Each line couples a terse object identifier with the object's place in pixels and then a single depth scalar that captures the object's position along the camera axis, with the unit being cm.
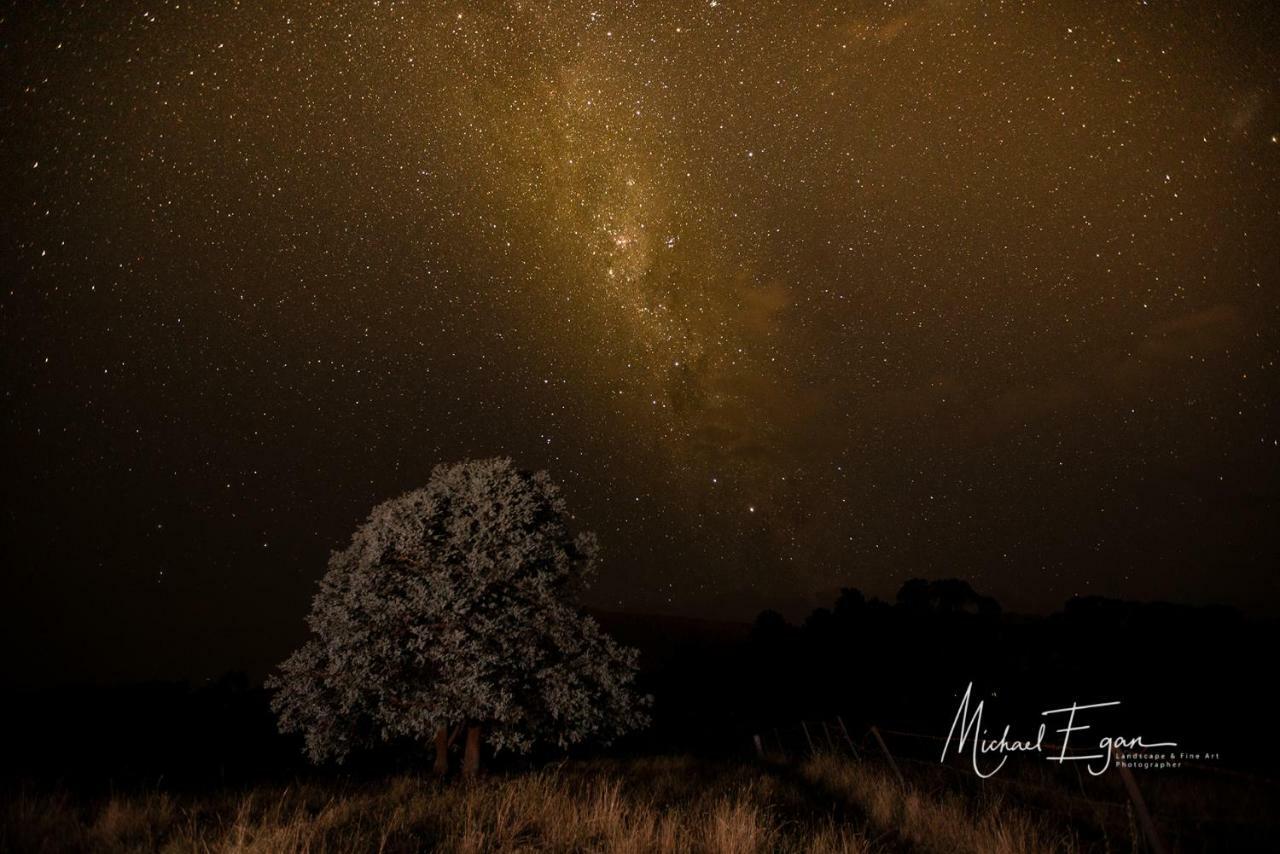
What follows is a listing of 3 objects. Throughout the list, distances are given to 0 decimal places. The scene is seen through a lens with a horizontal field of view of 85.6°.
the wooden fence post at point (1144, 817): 654
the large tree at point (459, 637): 1413
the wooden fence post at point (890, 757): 1148
